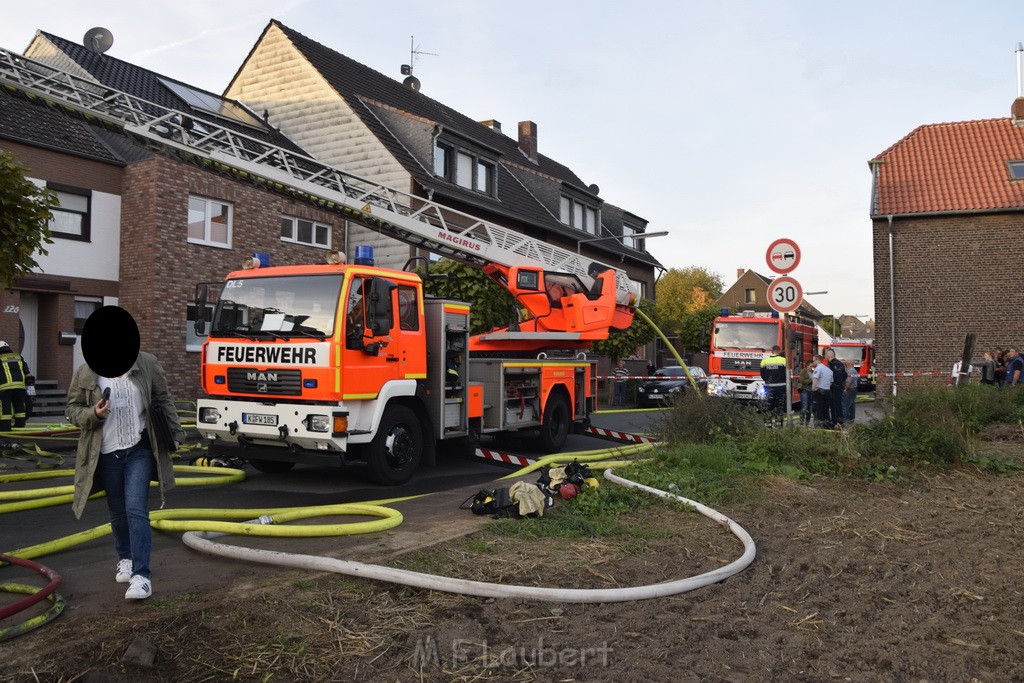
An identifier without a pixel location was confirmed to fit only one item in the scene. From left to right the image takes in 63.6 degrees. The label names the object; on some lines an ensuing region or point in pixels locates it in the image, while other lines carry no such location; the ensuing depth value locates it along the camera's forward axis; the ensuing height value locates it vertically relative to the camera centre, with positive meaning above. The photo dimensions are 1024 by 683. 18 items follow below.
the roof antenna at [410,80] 33.91 +11.71
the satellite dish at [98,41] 23.61 +9.27
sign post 10.24 +1.06
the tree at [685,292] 65.12 +5.92
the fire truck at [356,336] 8.32 +0.32
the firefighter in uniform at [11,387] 11.32 -0.31
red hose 3.80 -1.13
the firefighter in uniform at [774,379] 16.34 -0.30
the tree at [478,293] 17.41 +1.53
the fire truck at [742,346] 19.77 +0.44
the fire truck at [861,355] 39.50 +0.43
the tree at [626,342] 26.80 +0.73
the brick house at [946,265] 25.58 +3.11
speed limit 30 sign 10.37 +0.88
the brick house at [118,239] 17.75 +2.91
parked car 25.06 -0.63
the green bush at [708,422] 9.37 -0.67
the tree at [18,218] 8.07 +1.47
